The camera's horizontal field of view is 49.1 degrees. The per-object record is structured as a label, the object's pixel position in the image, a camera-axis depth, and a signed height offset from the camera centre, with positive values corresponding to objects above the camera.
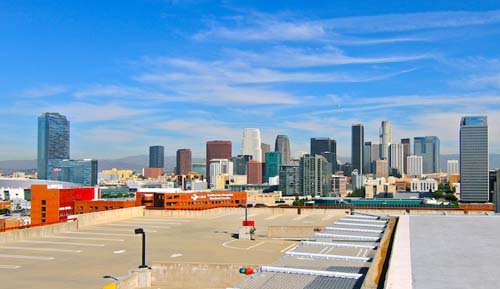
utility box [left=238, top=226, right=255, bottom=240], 32.44 -3.57
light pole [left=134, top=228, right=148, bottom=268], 19.36 -2.34
